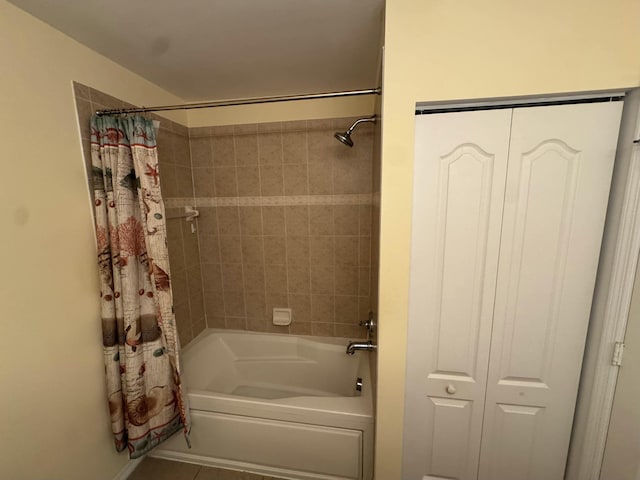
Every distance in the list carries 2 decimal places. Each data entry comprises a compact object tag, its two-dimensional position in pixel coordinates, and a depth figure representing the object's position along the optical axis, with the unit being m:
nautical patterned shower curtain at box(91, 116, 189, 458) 1.22
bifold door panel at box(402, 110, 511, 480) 0.97
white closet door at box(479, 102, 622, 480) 0.92
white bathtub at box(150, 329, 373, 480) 1.35
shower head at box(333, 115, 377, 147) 1.36
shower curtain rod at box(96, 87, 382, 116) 1.14
